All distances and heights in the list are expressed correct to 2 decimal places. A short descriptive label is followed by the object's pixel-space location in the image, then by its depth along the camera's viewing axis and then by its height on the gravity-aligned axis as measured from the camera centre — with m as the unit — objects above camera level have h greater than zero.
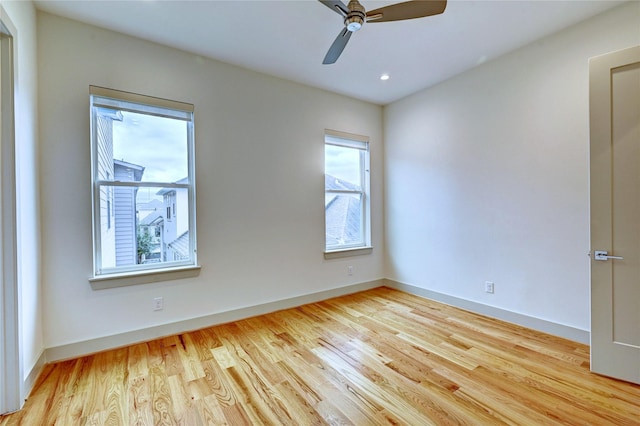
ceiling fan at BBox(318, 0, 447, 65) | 1.77 +1.31
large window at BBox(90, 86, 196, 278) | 2.47 +0.30
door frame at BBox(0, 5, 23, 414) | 1.67 -0.16
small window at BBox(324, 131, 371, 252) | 3.91 +0.29
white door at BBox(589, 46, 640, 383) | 1.91 -0.03
